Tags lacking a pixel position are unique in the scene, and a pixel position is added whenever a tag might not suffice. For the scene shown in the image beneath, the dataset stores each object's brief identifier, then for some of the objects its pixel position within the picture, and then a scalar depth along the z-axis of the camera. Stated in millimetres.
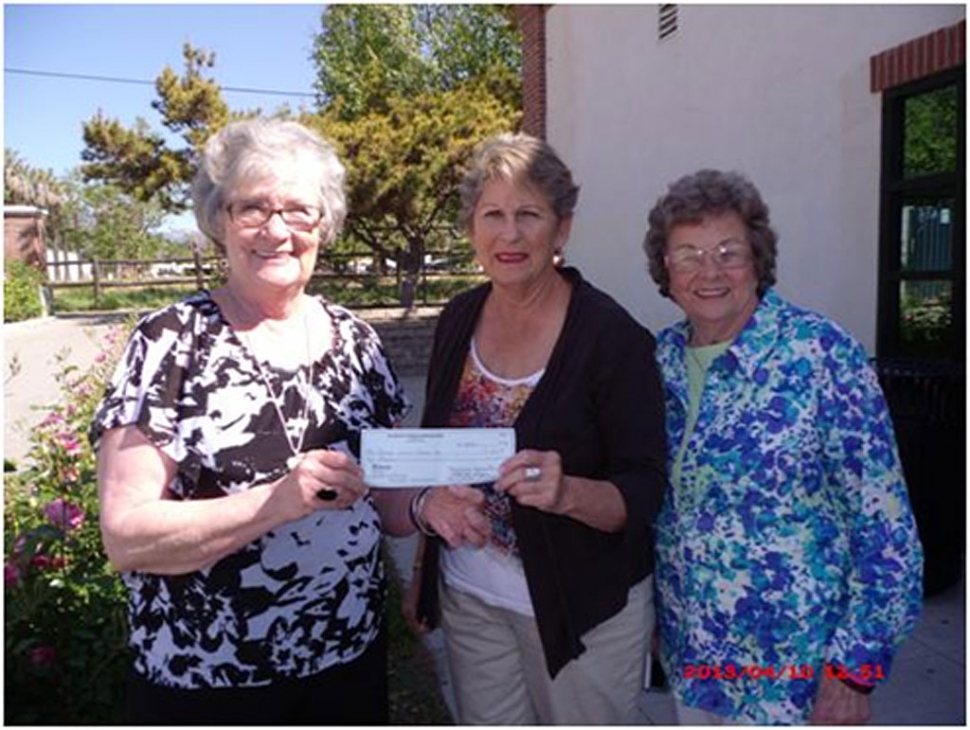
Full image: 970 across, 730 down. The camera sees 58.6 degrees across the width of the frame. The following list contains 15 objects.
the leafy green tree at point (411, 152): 16812
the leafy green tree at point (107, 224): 47875
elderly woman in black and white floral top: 1745
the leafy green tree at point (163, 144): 23219
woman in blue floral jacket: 1906
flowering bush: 2881
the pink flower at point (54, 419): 4238
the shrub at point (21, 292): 23203
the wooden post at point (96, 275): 29044
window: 5117
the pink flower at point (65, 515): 3240
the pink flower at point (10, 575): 2871
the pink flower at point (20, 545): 2984
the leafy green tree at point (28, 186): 45772
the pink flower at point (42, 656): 2816
